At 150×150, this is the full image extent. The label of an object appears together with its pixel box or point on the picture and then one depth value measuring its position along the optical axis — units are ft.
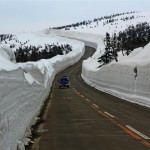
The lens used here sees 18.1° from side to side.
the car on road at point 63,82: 171.01
